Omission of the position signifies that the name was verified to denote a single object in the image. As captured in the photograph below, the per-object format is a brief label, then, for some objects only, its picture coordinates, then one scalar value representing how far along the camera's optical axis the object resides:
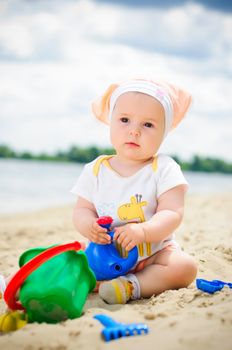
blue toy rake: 1.69
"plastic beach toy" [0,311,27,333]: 1.94
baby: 2.52
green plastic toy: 1.96
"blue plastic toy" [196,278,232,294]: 2.27
